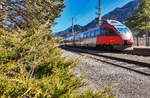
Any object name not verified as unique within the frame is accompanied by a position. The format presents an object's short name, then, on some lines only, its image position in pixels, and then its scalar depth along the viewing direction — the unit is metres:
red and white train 11.62
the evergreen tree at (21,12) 4.04
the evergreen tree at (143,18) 20.44
